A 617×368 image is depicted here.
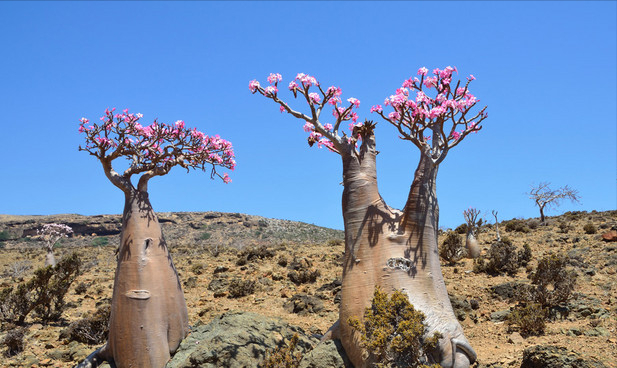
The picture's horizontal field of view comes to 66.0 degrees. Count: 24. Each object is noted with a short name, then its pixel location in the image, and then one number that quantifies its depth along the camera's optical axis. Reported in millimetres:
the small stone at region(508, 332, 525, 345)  8172
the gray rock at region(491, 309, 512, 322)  9703
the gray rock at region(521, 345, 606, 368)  5814
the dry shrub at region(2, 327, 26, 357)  8641
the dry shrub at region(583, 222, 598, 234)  18328
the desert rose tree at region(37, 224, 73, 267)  17784
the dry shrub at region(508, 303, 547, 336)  8453
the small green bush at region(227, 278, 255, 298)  12094
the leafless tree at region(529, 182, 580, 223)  26484
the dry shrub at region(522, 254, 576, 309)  9672
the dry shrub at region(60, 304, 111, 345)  9148
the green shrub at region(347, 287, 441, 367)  5617
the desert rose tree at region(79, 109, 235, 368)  6723
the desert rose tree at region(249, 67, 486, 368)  6129
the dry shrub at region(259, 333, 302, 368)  5973
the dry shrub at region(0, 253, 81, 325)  10547
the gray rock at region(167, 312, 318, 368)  6147
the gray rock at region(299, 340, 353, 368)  6210
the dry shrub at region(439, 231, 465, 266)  14625
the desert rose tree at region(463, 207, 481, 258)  15012
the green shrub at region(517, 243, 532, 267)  13562
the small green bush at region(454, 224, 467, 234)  21045
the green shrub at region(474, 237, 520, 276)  12893
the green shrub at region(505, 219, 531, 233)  20556
